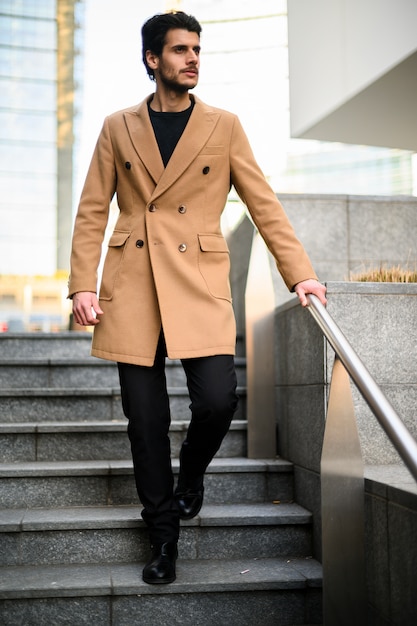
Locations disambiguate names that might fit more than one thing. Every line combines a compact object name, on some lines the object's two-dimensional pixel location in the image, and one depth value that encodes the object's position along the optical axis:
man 2.58
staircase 2.55
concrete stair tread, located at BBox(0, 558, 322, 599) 2.52
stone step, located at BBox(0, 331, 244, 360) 4.69
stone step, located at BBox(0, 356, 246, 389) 4.27
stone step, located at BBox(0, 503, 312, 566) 2.83
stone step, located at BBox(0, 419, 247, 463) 3.46
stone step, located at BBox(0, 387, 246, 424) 3.82
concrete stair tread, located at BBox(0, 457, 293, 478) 3.15
